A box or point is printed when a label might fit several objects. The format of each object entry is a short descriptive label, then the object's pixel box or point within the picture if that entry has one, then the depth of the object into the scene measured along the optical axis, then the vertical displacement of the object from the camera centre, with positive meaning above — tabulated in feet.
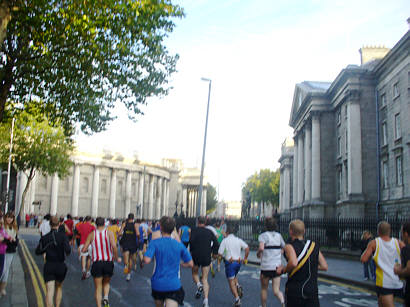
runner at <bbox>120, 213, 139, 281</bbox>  48.06 -2.40
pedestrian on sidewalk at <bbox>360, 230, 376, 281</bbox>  49.98 -4.42
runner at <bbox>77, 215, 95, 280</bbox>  49.39 -1.88
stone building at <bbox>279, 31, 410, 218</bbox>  106.73 +21.01
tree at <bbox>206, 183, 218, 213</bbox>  453.17 +16.42
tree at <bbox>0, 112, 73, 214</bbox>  138.62 +18.40
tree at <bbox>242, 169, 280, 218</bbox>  324.60 +20.30
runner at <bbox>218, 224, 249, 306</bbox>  32.98 -2.77
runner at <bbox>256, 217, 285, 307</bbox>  29.76 -2.30
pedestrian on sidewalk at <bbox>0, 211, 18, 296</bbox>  33.60 -2.08
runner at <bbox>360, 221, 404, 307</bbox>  22.67 -1.89
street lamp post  91.79 +11.89
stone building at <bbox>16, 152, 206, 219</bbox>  240.53 +13.29
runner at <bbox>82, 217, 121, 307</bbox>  28.91 -2.45
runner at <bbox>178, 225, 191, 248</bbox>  50.59 -1.97
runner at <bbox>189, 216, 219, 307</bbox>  34.30 -2.07
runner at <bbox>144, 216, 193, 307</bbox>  19.86 -1.99
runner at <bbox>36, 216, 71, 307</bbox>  27.50 -2.51
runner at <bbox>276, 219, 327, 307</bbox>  18.94 -2.01
